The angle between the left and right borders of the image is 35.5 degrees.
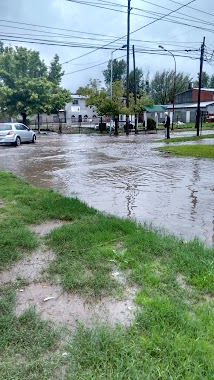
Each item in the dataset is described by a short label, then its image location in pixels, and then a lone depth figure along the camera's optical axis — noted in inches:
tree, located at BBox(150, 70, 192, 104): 3356.3
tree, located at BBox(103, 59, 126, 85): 3501.0
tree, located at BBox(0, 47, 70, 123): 1406.3
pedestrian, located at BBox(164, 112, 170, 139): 1052.7
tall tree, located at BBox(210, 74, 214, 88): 4082.2
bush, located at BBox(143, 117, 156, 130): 1750.7
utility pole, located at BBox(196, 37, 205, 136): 1156.8
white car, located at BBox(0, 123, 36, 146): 898.1
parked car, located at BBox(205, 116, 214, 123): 2367.1
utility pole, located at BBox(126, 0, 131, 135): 1235.9
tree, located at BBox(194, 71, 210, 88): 3853.8
